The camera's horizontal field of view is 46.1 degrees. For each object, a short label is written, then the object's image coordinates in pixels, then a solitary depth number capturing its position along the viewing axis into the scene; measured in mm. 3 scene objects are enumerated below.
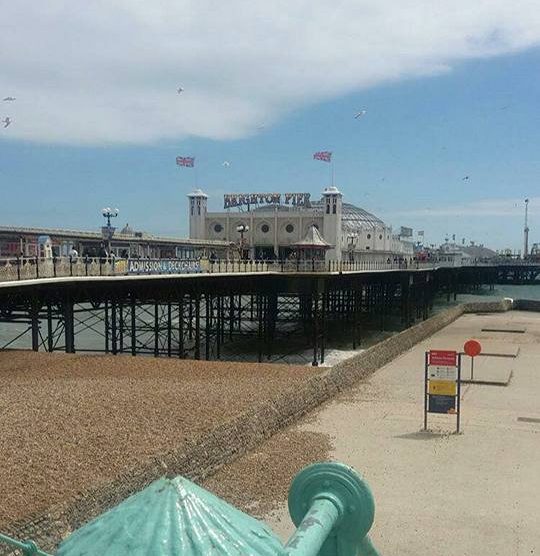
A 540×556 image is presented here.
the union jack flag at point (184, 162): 80625
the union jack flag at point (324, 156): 92756
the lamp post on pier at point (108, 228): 31181
